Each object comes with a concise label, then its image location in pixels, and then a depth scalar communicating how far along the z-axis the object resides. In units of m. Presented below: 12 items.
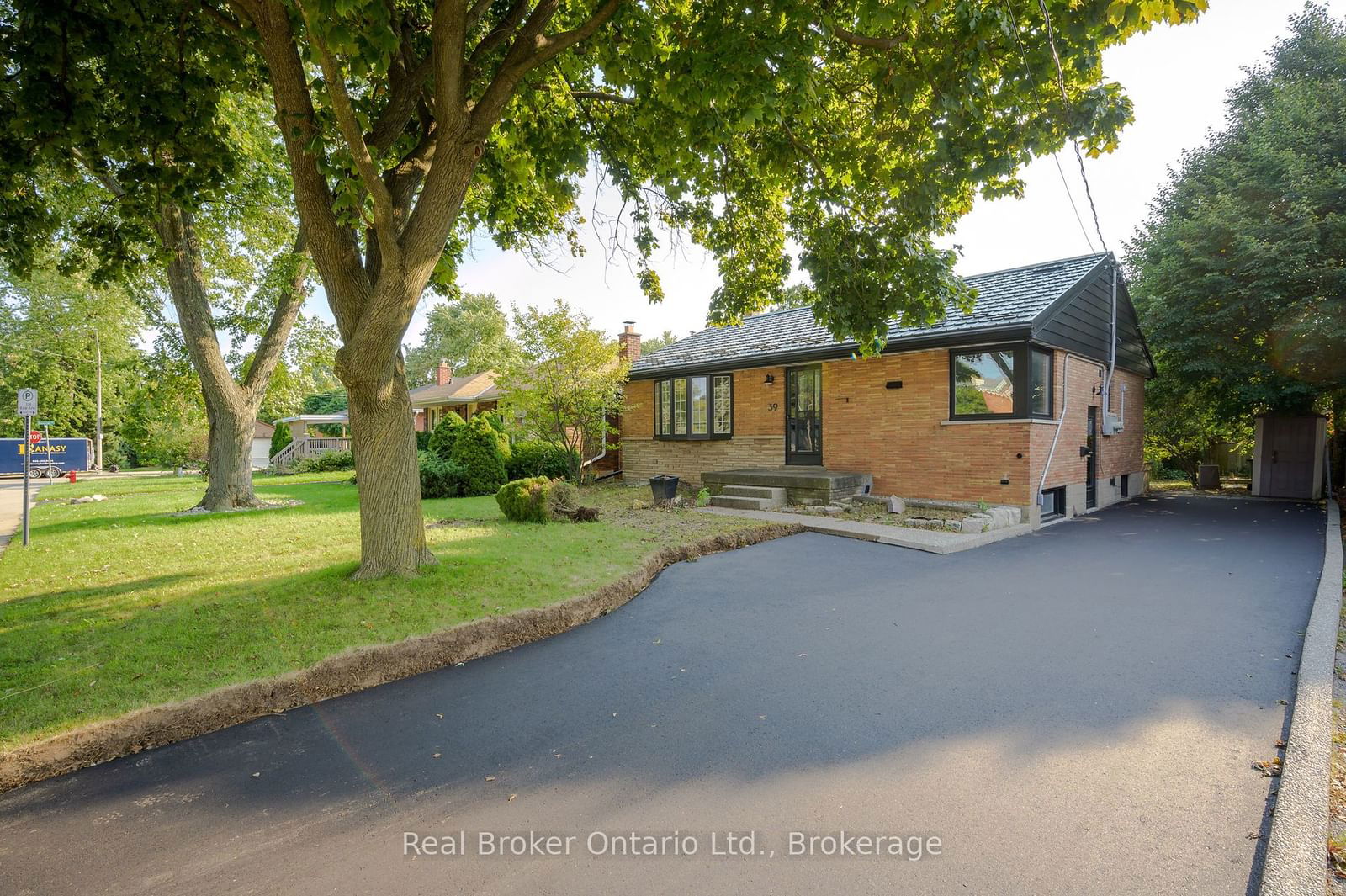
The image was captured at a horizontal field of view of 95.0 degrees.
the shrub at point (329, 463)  27.14
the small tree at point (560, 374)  14.83
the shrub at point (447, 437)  15.67
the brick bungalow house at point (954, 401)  10.68
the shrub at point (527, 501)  10.39
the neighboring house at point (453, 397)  25.14
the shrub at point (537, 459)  16.67
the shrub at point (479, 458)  15.10
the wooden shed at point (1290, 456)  15.49
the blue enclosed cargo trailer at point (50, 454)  26.36
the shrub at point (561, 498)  10.62
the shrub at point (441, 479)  14.66
